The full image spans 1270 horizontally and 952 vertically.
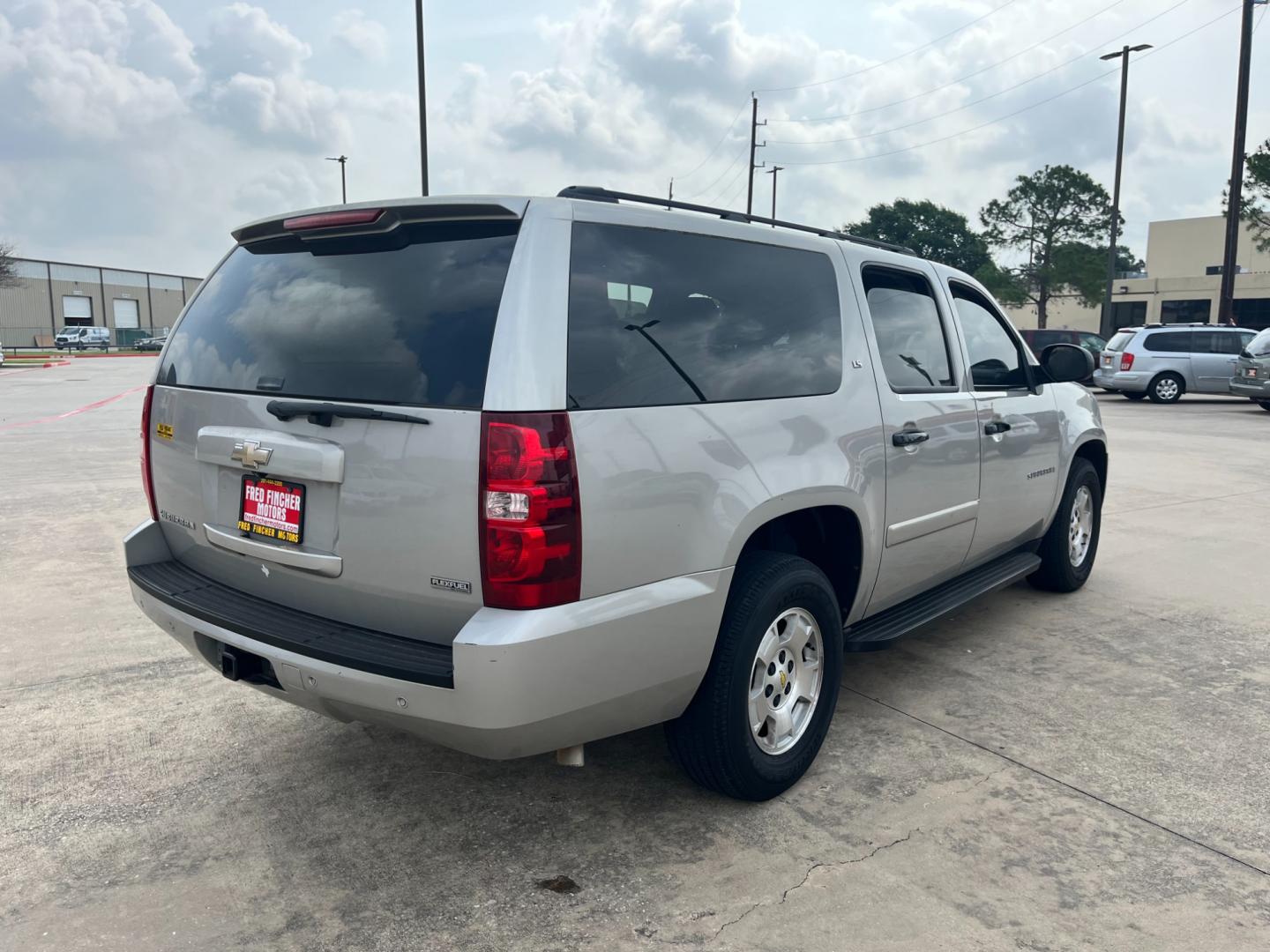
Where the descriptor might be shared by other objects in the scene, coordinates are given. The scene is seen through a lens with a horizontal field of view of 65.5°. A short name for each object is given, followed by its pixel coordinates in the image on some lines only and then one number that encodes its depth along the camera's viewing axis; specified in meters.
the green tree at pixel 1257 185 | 30.37
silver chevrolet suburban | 2.49
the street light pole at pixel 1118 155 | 32.53
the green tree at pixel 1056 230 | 48.19
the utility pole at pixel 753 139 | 51.21
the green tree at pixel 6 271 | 50.94
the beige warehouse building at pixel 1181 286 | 50.53
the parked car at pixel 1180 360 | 19.67
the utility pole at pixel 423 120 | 22.75
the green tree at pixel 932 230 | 81.19
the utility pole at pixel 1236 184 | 23.69
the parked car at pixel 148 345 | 57.81
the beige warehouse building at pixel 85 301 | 69.69
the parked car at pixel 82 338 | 59.41
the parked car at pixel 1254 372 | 17.22
